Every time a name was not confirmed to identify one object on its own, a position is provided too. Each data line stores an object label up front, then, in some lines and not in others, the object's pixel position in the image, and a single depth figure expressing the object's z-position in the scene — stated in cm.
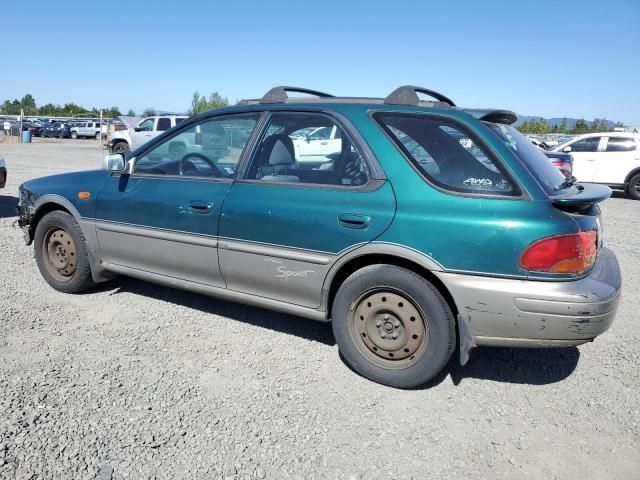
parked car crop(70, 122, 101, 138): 3944
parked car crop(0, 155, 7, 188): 808
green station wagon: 279
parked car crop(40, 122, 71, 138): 3944
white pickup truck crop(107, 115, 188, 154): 2069
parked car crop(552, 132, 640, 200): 1312
